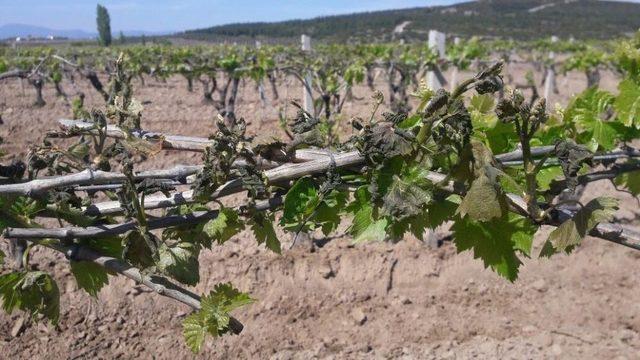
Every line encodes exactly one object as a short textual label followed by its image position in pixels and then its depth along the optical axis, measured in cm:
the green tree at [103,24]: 8344
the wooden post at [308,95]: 721
